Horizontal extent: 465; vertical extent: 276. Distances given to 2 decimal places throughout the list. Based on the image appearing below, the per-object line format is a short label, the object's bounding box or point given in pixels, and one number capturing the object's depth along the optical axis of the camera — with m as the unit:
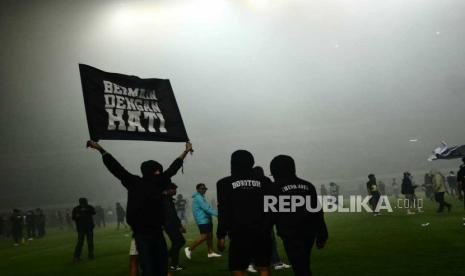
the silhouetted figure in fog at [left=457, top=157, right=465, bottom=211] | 11.28
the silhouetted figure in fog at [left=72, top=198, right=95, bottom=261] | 11.57
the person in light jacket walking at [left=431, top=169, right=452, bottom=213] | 16.23
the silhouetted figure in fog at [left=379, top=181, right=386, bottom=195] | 32.12
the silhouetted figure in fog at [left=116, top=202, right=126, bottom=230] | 27.51
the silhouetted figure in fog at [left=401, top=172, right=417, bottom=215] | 17.87
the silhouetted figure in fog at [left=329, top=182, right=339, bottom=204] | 27.80
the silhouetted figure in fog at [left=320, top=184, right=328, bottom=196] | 34.89
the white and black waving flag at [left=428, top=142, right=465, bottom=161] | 17.92
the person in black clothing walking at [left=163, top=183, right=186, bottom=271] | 8.26
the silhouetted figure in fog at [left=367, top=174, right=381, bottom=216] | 18.09
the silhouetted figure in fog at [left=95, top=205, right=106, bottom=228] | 34.03
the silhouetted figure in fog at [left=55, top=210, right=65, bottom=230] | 34.16
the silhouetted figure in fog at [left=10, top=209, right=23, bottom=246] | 22.09
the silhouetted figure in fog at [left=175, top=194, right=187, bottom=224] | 22.47
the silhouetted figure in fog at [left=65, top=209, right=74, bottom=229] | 32.50
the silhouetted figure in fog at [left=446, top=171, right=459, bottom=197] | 26.69
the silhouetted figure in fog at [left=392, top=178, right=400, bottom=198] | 32.91
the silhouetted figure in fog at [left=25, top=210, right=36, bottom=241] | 25.39
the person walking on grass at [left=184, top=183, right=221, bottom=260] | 9.30
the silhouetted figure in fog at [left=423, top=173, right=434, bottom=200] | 25.67
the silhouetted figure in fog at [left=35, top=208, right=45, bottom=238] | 26.12
